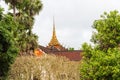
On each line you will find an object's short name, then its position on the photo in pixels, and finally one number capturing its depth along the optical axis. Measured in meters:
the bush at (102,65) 30.49
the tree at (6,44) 29.64
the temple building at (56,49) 66.62
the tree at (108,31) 32.06
